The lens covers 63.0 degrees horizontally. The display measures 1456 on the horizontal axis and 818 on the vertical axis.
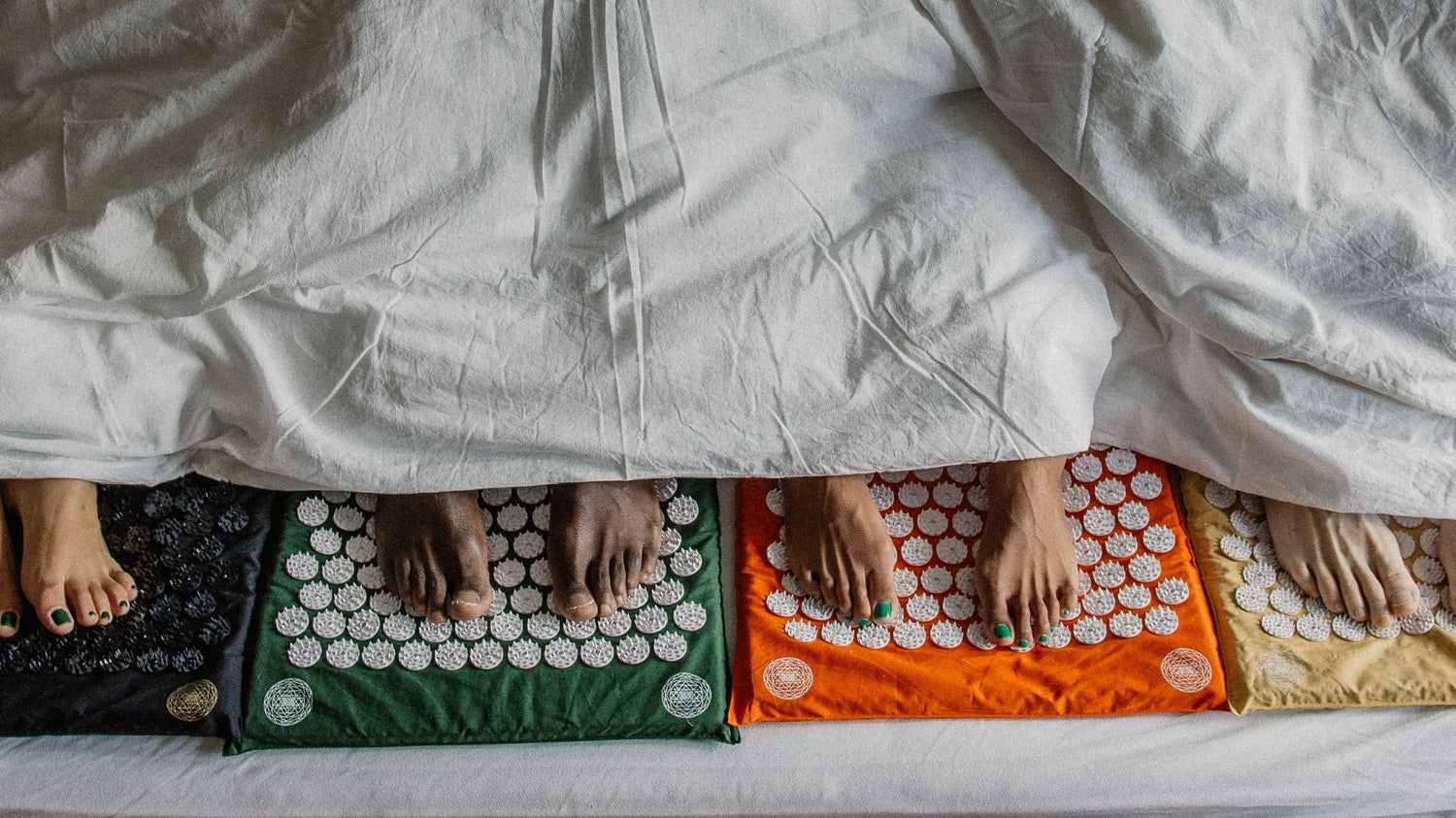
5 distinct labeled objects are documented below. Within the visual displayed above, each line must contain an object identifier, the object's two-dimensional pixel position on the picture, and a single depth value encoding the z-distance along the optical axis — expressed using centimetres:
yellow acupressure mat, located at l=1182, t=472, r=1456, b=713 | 119
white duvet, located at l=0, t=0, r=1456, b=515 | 114
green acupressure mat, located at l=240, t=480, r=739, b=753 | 118
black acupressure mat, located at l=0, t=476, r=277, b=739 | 117
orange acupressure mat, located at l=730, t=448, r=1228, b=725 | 120
